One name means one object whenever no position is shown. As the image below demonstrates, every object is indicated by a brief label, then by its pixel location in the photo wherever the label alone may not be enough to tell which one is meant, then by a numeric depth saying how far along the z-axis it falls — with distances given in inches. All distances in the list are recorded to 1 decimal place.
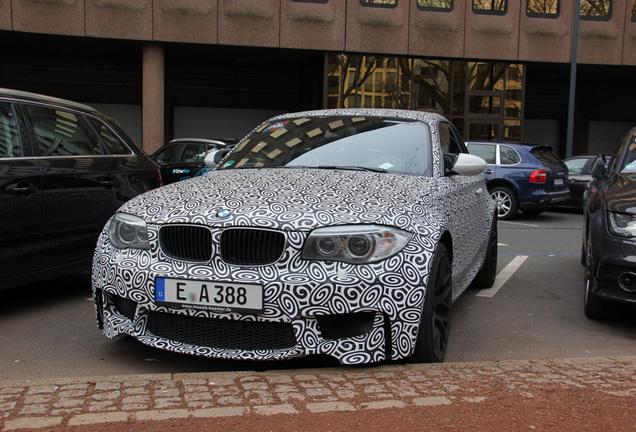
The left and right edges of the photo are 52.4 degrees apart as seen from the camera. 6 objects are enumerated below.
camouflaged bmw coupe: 130.3
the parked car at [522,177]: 534.6
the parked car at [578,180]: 580.1
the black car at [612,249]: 179.5
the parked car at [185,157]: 584.1
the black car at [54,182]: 184.5
